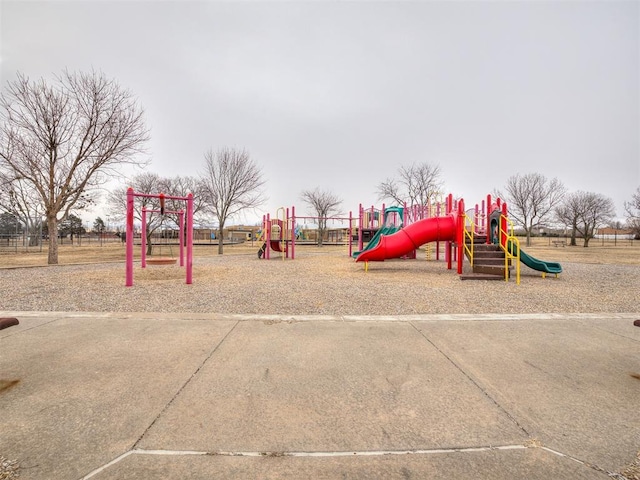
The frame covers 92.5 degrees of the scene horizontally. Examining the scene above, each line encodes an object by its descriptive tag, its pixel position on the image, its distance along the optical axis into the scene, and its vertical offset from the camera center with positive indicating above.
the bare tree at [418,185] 34.62 +5.71
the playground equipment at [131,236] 8.24 -0.04
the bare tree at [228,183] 24.09 +4.10
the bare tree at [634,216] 35.38 +2.64
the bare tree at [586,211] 46.50 +4.21
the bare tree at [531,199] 42.68 +5.31
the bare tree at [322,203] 47.00 +5.09
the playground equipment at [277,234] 19.12 +0.09
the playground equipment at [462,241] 10.59 -0.16
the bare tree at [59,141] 13.36 +4.28
